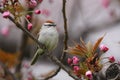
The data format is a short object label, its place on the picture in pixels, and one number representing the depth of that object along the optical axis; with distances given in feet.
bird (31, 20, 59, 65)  32.48
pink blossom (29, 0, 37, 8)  26.78
